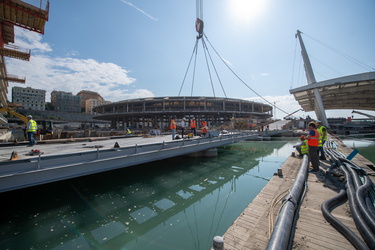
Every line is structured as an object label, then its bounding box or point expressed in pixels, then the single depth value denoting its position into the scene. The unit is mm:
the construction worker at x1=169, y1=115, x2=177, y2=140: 10801
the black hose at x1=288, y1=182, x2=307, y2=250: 2534
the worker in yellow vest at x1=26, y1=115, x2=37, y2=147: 7927
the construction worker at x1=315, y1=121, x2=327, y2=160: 7555
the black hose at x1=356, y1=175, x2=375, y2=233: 2477
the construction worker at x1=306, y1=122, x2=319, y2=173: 5777
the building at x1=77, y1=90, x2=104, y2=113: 120775
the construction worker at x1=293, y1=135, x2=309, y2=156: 8857
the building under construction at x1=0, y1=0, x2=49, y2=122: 14961
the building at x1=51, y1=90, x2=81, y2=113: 102312
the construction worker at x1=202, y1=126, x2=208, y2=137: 12941
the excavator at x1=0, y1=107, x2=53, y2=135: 14913
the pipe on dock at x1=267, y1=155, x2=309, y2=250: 2117
